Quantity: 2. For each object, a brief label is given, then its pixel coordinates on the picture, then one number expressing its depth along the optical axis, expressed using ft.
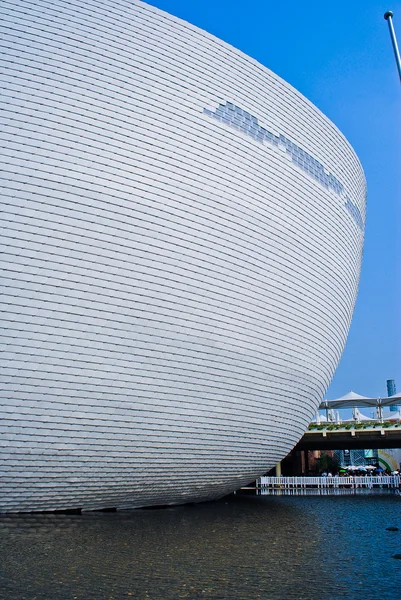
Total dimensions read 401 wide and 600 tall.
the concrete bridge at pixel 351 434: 102.83
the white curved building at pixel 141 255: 36.73
